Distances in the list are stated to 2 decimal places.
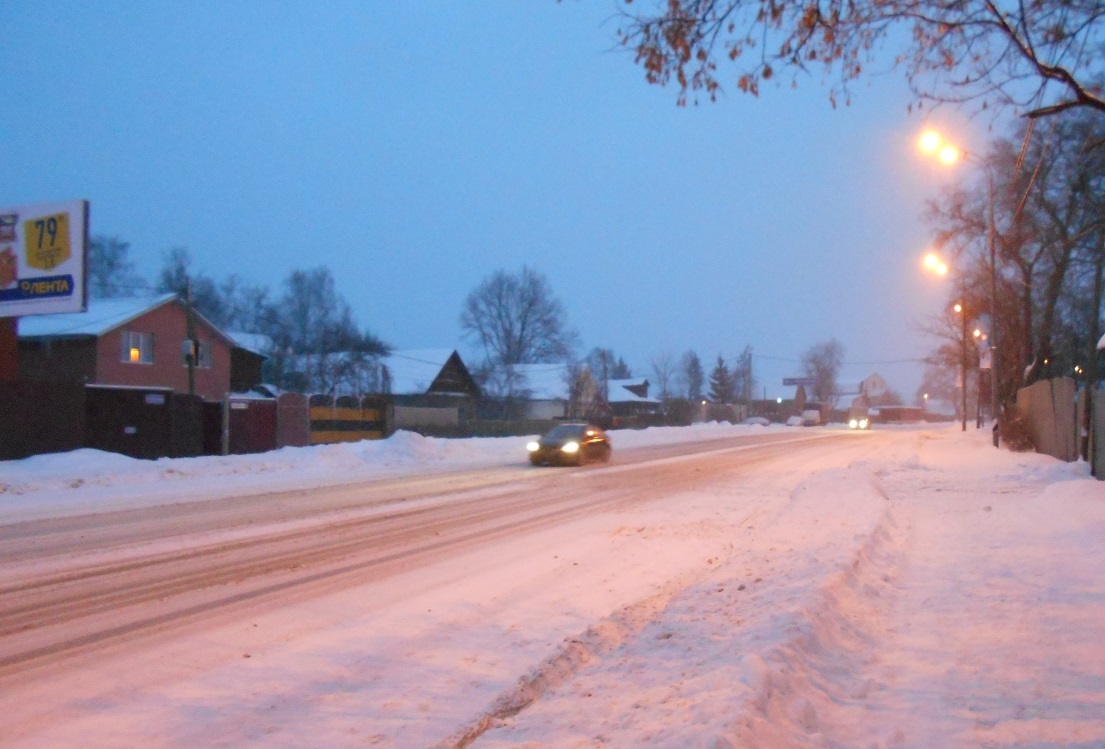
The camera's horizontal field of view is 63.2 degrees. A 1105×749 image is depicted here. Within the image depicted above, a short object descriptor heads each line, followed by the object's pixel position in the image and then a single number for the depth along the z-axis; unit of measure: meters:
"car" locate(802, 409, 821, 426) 83.00
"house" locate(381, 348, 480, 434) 62.44
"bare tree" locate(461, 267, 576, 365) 78.56
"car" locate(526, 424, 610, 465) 26.81
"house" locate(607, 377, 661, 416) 94.00
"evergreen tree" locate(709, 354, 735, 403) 110.56
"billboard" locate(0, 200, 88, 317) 26.42
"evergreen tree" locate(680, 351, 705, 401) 124.66
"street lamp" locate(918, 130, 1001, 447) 11.52
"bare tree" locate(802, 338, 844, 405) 152.50
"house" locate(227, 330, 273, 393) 52.87
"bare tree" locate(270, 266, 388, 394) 56.06
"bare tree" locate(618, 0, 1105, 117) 7.65
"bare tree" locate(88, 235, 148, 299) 70.38
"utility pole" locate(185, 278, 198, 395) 28.19
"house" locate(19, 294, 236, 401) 39.72
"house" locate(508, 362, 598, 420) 65.38
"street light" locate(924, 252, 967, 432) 34.12
